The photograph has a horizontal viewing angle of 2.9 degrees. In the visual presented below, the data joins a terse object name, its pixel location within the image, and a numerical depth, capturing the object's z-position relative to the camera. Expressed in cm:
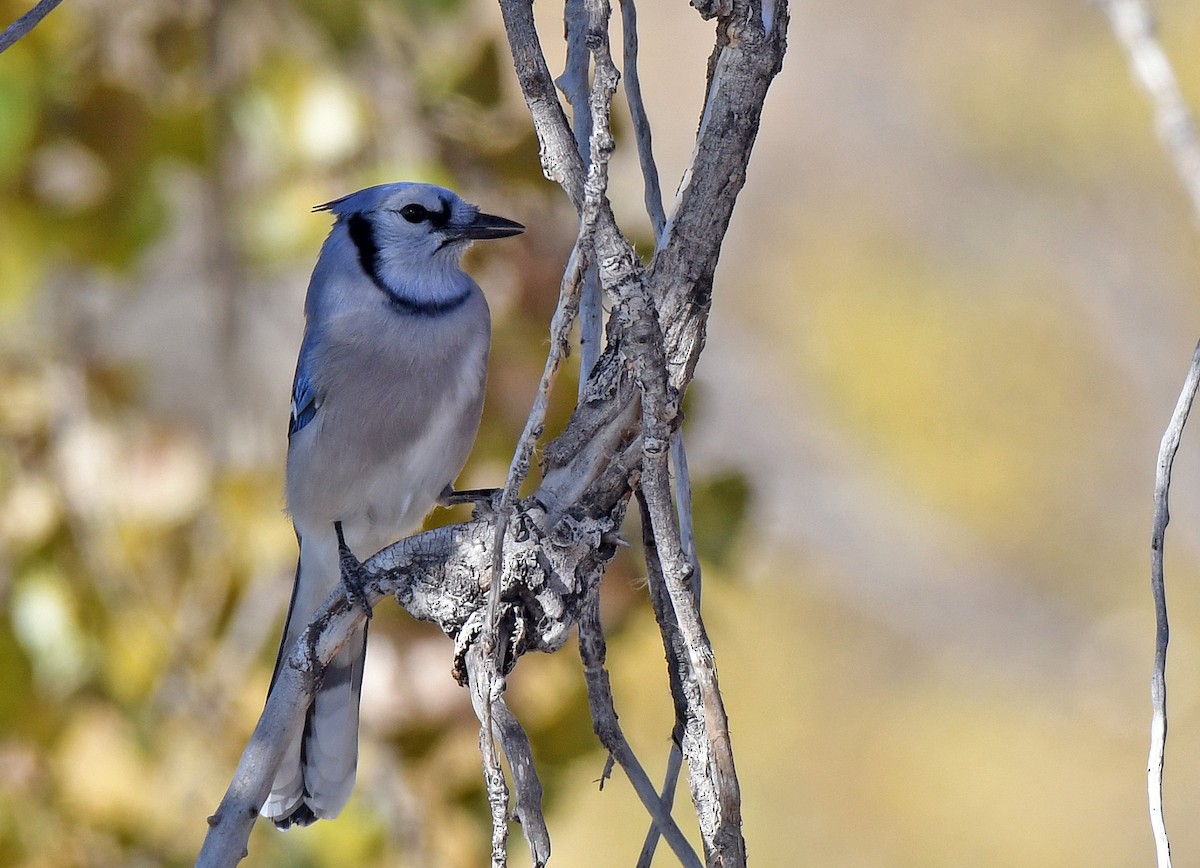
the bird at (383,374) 806
